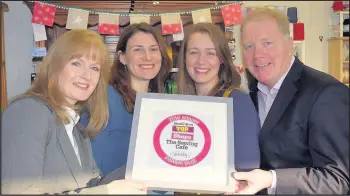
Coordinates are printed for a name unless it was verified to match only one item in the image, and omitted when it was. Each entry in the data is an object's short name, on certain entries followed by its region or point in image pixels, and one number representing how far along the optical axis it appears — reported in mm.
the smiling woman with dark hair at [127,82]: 1522
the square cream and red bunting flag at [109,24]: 3072
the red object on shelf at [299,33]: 2996
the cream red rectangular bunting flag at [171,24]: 3104
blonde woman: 1073
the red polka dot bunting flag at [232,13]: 3158
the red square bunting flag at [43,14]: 3160
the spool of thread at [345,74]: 3614
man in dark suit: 1245
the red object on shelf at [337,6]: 3409
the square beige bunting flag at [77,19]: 3000
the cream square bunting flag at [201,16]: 3047
